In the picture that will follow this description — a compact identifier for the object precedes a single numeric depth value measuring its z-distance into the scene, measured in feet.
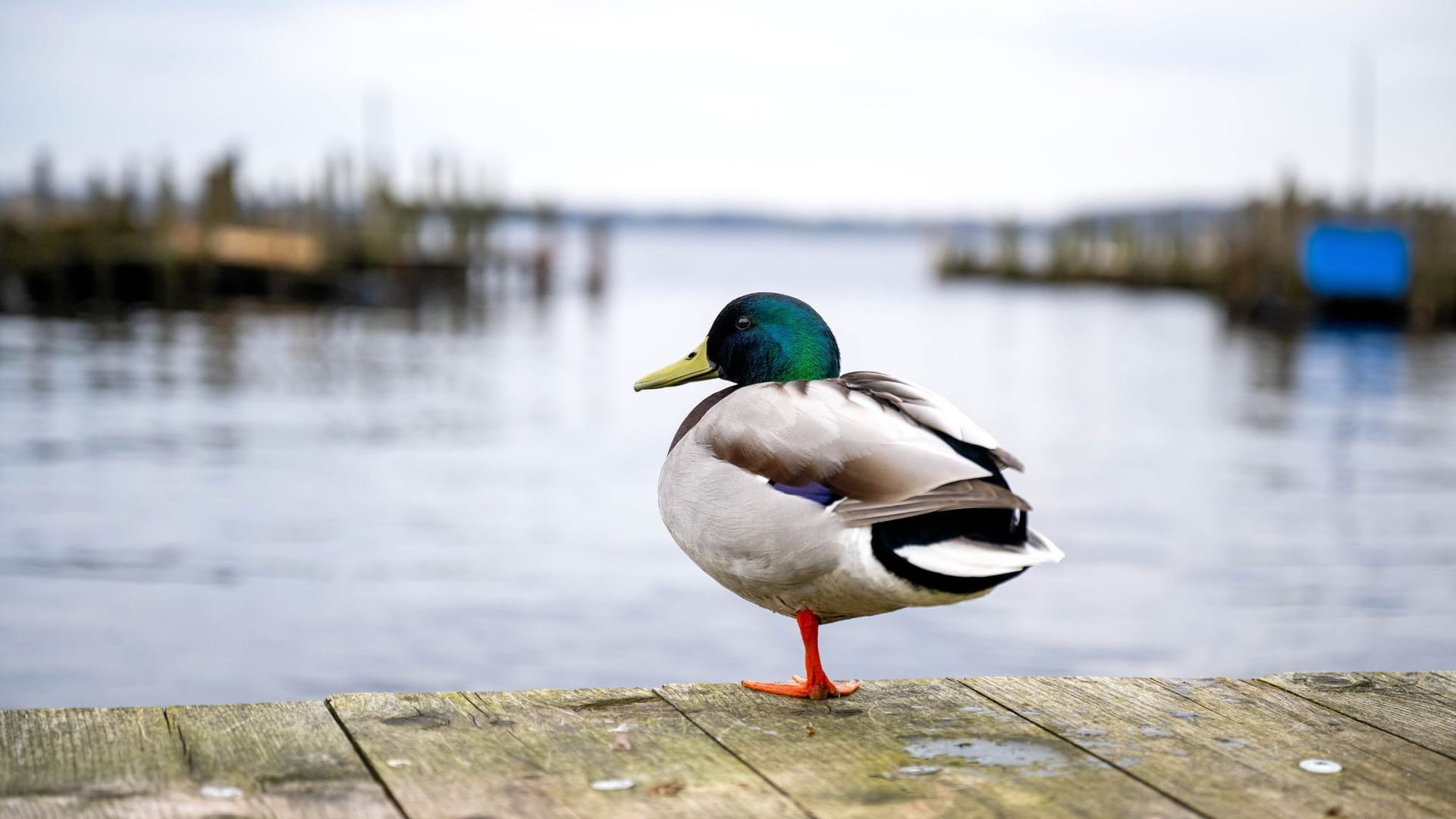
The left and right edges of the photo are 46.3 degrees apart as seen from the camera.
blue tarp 115.24
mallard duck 8.38
